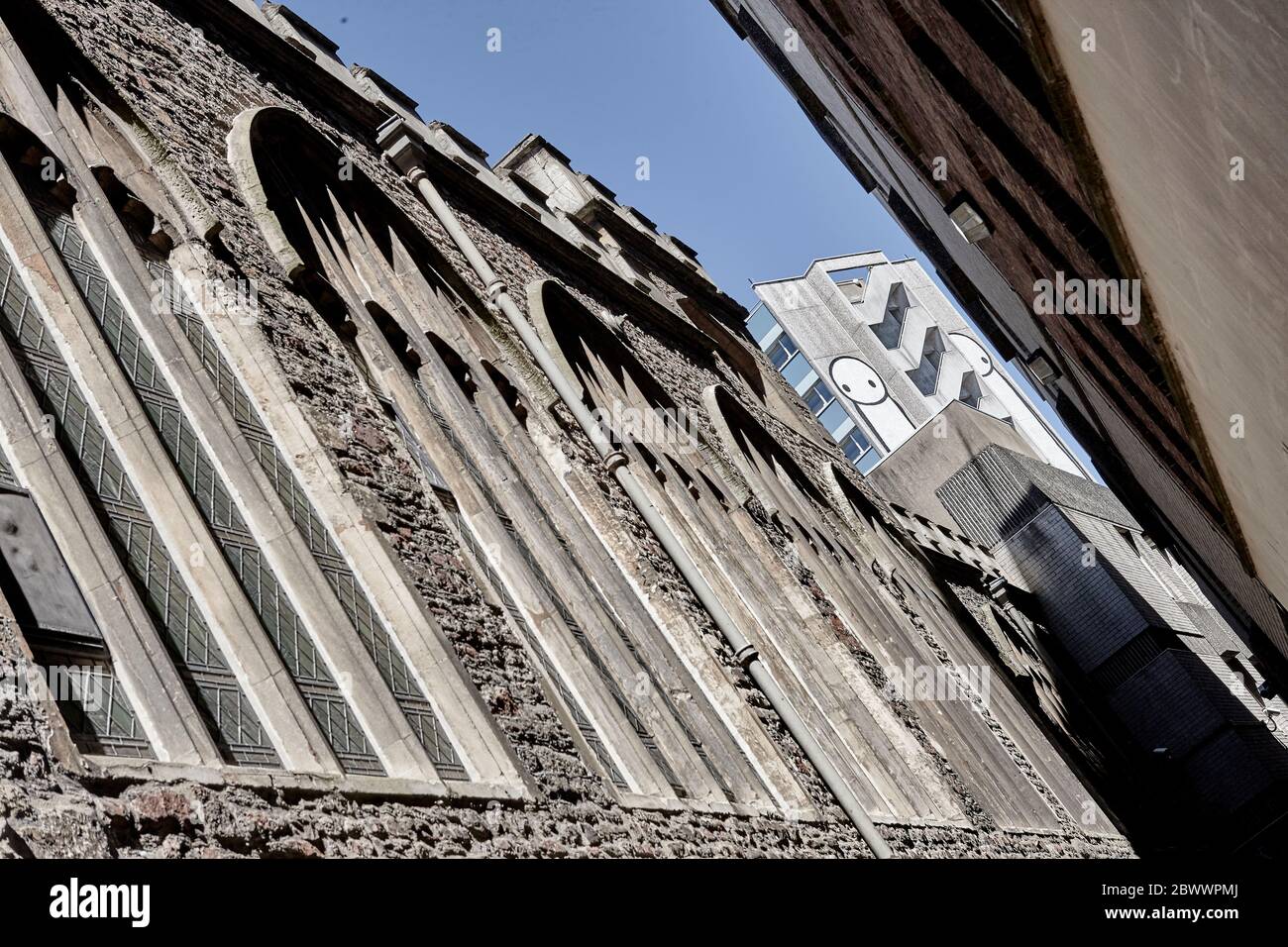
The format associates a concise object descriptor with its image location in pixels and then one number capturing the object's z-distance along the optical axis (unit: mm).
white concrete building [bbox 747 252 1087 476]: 62188
